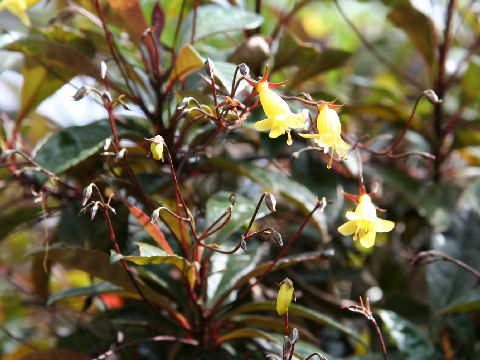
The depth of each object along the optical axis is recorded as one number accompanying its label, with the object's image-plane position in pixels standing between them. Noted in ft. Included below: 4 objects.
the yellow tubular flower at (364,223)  1.89
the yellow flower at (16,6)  2.04
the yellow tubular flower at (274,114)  1.86
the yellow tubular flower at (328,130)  1.86
